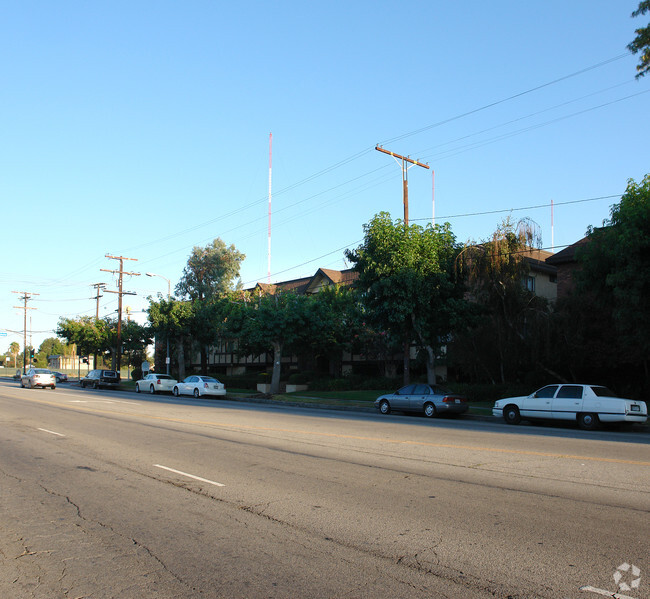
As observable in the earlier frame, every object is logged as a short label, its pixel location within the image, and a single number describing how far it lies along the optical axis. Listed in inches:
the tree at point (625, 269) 779.4
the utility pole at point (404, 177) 1065.0
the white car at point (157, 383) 1635.1
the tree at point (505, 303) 1045.8
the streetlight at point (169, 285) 1894.7
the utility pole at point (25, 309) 3284.9
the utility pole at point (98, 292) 2699.3
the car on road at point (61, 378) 2666.1
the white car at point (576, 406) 722.8
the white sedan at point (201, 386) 1443.2
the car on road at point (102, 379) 1974.7
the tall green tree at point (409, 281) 1021.2
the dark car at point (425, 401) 906.7
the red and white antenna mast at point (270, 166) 1377.6
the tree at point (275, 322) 1450.5
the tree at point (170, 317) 1924.2
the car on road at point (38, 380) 1723.7
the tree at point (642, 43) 746.8
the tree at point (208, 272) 2476.6
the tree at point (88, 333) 2637.8
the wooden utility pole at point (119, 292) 2076.8
